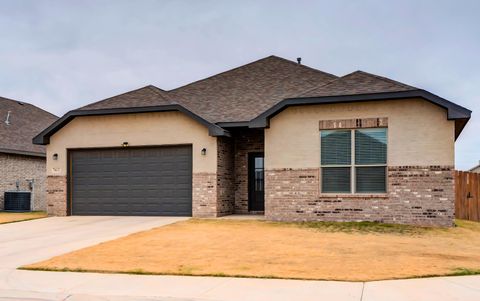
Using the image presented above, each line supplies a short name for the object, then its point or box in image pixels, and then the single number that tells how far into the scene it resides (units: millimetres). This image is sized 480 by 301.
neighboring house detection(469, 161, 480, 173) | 46531
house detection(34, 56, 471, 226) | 15352
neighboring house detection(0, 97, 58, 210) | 24656
